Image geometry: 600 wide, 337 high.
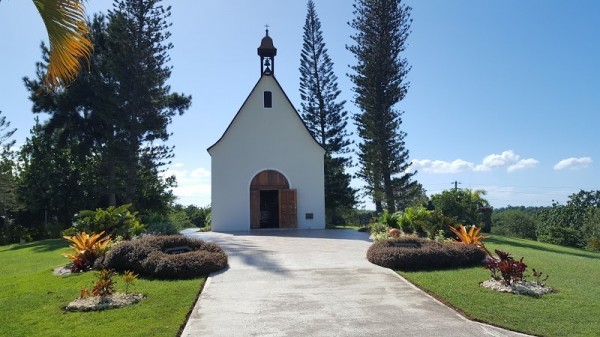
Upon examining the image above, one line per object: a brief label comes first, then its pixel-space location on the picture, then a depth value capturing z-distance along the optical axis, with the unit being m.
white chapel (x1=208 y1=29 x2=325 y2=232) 19.78
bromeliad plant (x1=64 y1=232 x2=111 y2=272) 9.95
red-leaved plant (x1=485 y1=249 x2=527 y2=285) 7.72
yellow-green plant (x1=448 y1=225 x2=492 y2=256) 11.15
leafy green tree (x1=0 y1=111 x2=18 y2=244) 24.62
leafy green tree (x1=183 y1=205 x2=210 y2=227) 36.45
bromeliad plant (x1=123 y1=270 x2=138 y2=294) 7.32
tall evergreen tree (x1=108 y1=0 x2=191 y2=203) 24.58
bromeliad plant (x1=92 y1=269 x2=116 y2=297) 7.03
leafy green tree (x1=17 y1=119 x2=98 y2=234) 26.22
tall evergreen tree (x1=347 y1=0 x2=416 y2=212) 25.64
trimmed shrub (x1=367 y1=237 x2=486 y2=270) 9.55
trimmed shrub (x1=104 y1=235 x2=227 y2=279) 8.77
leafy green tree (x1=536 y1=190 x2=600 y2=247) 36.50
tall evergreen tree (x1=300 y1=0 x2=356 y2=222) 28.73
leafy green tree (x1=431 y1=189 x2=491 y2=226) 19.39
